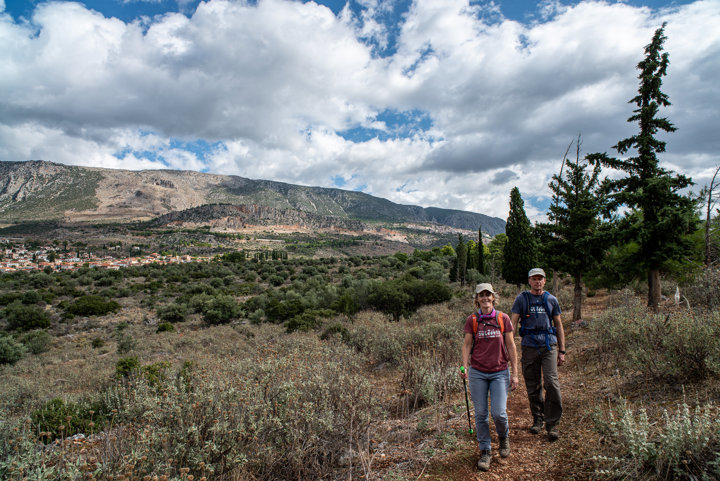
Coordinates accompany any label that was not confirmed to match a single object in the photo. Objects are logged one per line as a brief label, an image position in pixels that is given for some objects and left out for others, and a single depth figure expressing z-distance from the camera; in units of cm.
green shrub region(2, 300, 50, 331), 2027
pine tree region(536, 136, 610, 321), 1221
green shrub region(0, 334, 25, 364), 1430
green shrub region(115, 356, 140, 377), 860
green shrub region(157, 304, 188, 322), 2197
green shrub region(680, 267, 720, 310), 780
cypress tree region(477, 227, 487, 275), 3578
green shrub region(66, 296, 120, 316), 2302
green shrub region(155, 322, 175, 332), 1932
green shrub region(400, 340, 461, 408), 570
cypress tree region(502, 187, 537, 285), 2167
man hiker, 399
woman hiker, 356
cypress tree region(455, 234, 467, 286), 3282
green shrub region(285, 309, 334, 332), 1509
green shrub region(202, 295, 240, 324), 2134
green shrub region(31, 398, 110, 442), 539
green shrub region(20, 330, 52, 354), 1608
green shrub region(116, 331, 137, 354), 1490
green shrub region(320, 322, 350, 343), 1181
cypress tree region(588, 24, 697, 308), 945
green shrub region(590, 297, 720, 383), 416
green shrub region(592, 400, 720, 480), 242
